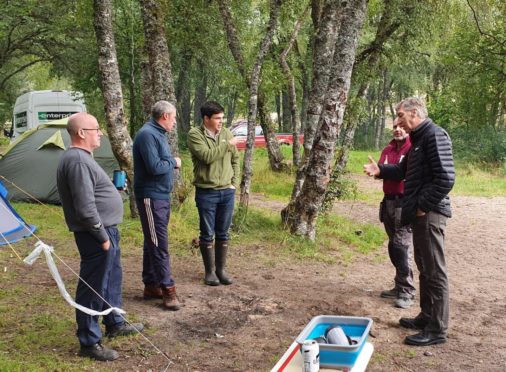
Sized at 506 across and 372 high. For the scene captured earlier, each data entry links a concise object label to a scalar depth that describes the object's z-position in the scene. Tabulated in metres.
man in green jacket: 5.40
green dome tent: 10.19
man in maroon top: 5.37
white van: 15.98
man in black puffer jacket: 4.29
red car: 24.52
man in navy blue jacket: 4.76
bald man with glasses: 3.70
